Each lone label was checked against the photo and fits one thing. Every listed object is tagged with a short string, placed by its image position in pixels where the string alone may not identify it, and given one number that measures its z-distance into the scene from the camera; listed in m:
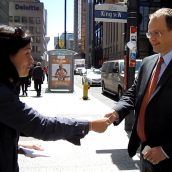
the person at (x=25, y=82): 13.52
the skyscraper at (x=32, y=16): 84.74
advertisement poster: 16.69
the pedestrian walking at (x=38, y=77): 13.85
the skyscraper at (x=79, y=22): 107.79
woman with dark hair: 1.50
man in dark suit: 1.88
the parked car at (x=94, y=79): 22.86
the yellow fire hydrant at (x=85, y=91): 12.98
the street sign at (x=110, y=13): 6.20
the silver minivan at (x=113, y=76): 12.58
